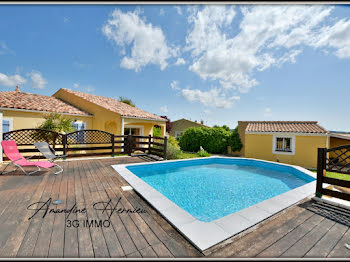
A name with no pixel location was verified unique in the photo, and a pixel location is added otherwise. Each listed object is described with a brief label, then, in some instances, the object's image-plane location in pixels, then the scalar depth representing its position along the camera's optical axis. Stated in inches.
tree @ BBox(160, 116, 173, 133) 1338.6
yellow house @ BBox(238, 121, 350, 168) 466.6
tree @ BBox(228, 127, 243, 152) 666.2
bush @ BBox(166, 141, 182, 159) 452.4
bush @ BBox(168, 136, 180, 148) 594.5
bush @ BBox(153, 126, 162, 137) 787.4
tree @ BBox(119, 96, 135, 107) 1272.6
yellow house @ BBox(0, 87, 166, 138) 391.9
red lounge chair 208.7
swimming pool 111.7
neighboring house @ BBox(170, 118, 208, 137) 1199.9
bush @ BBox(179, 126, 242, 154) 703.7
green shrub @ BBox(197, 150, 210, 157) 544.1
